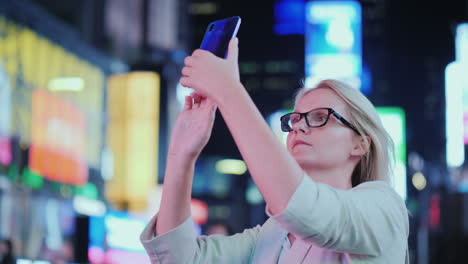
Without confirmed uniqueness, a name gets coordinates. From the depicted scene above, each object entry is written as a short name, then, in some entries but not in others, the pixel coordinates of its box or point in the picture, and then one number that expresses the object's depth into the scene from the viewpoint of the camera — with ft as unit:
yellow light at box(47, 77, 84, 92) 58.85
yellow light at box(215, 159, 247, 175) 212.43
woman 5.80
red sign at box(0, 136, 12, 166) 47.46
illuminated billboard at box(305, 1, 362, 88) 78.79
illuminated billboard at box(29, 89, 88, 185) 54.03
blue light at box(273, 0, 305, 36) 114.01
